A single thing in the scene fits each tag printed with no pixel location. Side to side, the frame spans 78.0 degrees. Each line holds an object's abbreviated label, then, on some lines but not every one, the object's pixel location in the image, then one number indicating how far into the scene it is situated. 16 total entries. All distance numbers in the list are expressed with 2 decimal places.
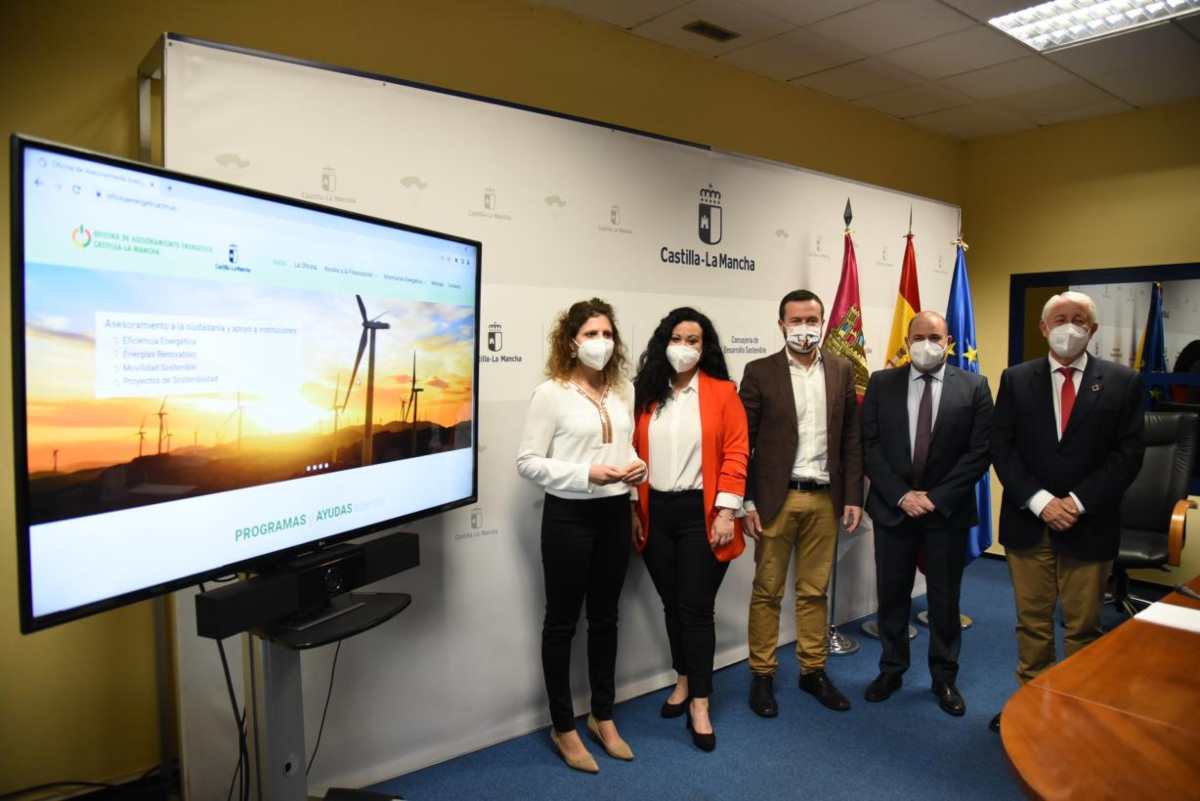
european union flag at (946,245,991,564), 4.28
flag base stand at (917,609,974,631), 4.14
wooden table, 1.14
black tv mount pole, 1.66
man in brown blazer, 3.08
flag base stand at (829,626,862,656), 3.78
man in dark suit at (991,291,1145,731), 2.69
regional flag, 3.88
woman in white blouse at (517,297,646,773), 2.52
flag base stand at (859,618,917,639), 4.05
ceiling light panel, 3.44
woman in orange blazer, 2.76
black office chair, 3.73
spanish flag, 4.18
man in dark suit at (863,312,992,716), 3.06
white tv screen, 1.27
